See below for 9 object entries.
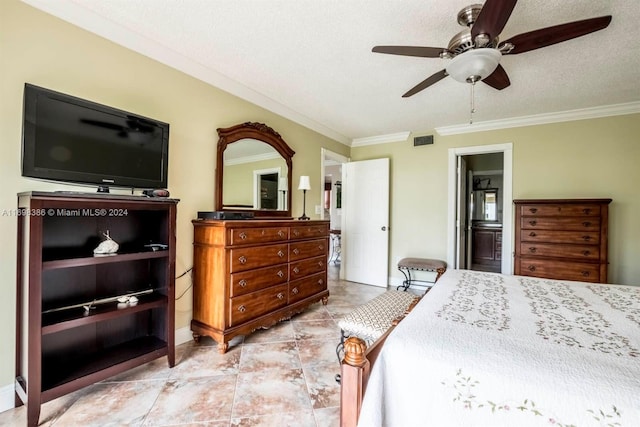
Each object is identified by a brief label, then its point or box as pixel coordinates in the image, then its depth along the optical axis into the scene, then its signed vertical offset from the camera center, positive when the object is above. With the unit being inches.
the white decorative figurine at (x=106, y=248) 67.5 -9.4
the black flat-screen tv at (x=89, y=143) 59.0 +16.5
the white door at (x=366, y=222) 174.4 -4.7
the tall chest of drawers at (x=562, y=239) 115.8 -9.3
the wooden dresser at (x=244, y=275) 87.9 -22.0
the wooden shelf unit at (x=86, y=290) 56.6 -21.1
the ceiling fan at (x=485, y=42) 55.6 +40.1
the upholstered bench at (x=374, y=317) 68.7 -27.2
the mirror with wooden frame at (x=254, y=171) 108.3 +18.4
